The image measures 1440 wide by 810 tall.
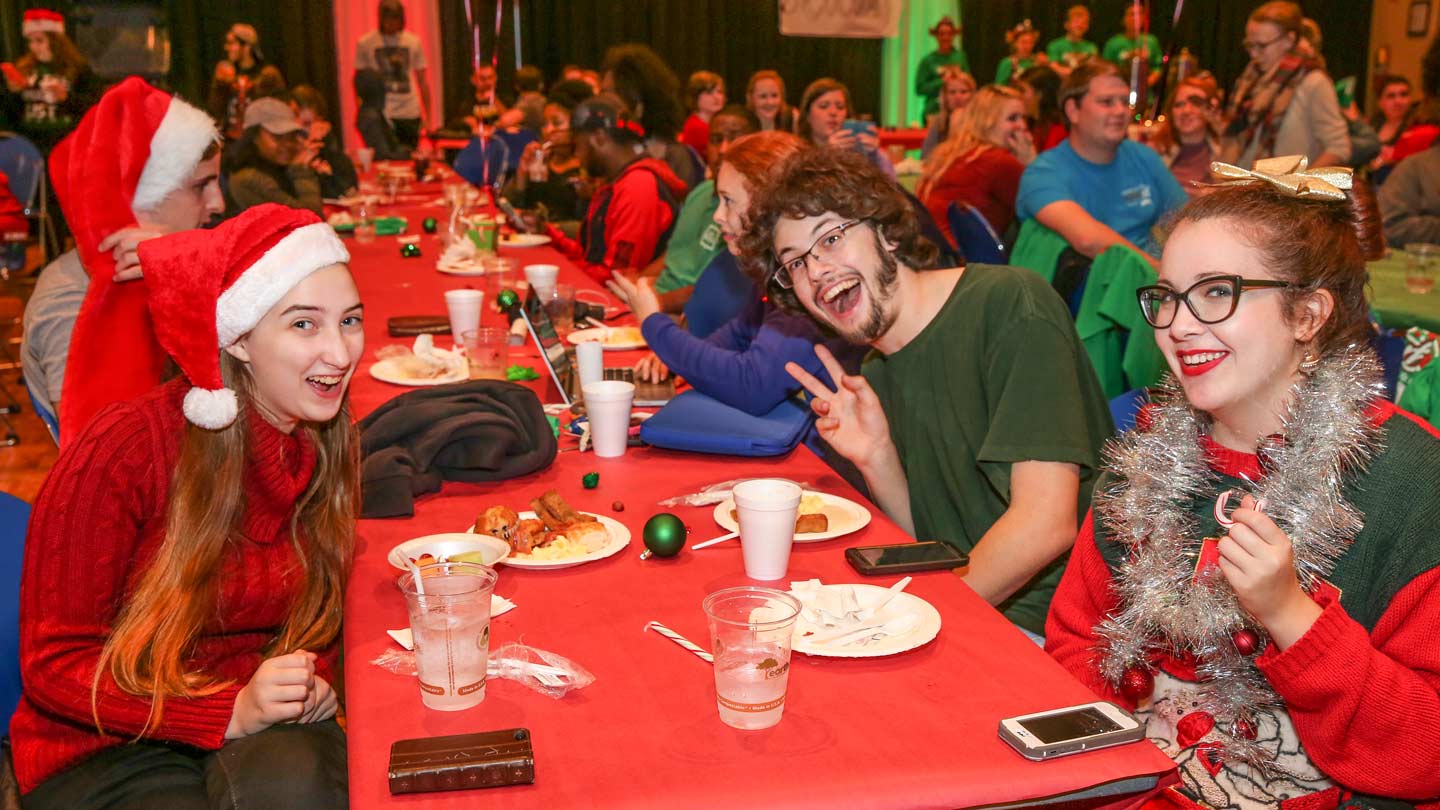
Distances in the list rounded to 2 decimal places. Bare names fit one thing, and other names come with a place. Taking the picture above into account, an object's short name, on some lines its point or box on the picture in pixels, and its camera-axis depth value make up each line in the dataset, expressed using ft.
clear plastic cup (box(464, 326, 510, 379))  9.29
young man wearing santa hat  7.63
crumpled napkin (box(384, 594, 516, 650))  4.89
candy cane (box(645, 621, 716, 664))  4.71
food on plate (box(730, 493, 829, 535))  5.96
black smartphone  5.52
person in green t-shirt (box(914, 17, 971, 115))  39.01
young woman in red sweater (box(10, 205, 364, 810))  5.04
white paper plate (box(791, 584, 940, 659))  4.63
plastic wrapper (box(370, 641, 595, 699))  4.47
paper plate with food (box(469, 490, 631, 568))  5.68
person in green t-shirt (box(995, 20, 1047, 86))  39.22
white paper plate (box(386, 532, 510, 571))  5.57
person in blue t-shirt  14.26
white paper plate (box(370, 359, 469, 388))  9.09
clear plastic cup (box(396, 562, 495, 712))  4.27
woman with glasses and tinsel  4.43
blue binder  7.41
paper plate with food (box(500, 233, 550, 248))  16.76
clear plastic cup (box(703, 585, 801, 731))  4.07
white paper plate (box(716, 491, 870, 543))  5.98
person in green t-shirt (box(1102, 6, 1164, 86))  38.81
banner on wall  41.45
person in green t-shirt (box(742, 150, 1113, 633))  6.42
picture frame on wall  44.88
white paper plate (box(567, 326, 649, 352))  10.68
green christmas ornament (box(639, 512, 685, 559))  5.67
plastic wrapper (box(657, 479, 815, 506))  6.48
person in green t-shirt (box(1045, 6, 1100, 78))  41.11
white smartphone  3.92
